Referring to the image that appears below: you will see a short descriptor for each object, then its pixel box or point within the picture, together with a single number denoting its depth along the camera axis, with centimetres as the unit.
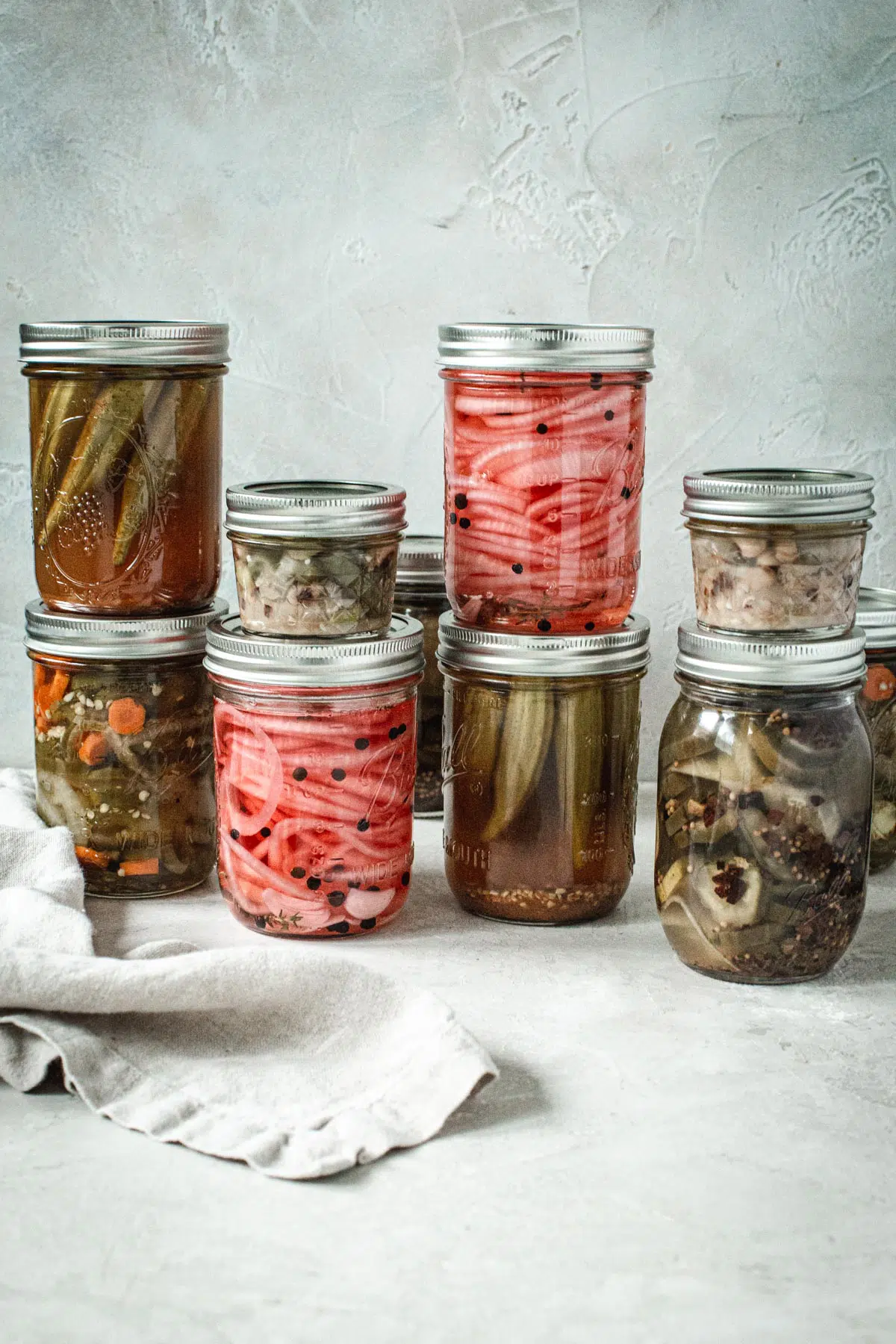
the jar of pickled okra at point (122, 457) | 117
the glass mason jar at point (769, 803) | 103
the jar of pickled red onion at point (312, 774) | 113
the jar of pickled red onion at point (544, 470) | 112
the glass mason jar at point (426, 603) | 143
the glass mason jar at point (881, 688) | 127
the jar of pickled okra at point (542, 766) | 116
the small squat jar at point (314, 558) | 111
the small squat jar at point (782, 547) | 103
